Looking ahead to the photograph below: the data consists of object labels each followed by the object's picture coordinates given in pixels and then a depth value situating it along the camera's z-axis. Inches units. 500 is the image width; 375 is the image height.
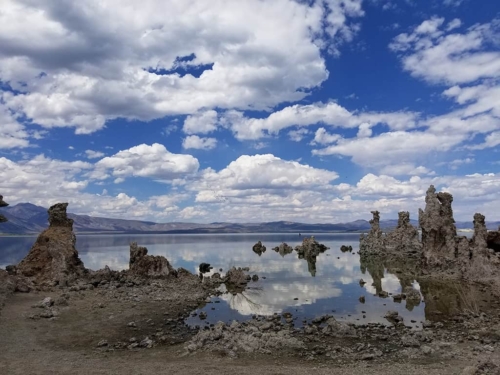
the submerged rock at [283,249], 5349.4
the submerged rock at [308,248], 4578.7
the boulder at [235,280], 2233.8
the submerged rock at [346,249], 5590.6
